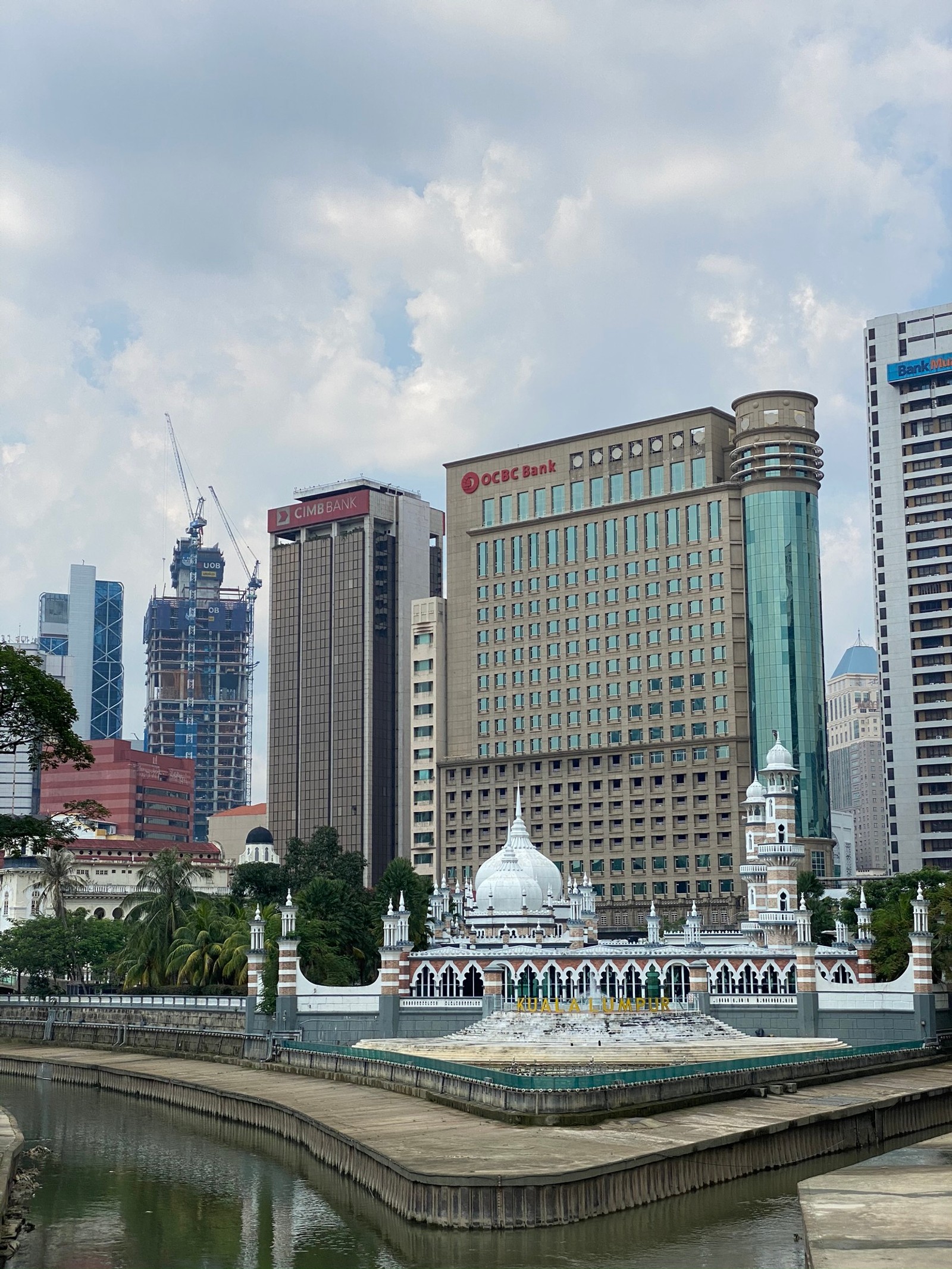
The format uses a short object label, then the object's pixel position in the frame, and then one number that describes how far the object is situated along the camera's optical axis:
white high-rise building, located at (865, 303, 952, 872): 189.25
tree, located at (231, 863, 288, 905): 135.88
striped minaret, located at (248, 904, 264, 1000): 90.06
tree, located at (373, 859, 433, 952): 132.75
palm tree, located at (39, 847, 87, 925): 138.62
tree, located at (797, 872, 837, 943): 126.75
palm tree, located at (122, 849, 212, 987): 116.31
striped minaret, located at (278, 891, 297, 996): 87.50
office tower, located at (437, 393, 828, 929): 179.62
